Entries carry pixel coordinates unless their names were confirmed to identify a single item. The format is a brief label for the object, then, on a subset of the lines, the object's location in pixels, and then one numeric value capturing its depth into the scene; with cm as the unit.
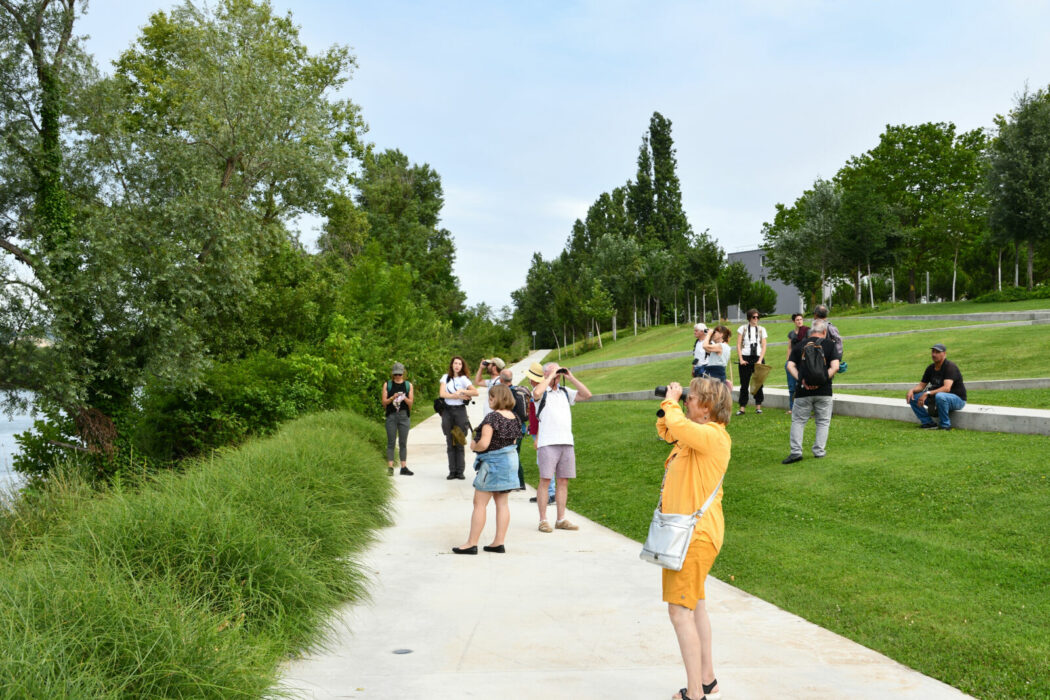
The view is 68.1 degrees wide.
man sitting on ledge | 1016
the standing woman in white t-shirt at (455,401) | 1171
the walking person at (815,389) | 966
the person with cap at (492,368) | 1016
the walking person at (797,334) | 1291
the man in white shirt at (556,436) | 808
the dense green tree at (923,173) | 5069
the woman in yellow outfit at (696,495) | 379
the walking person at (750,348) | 1345
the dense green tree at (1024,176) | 3616
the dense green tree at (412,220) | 5588
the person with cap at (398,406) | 1245
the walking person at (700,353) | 1213
